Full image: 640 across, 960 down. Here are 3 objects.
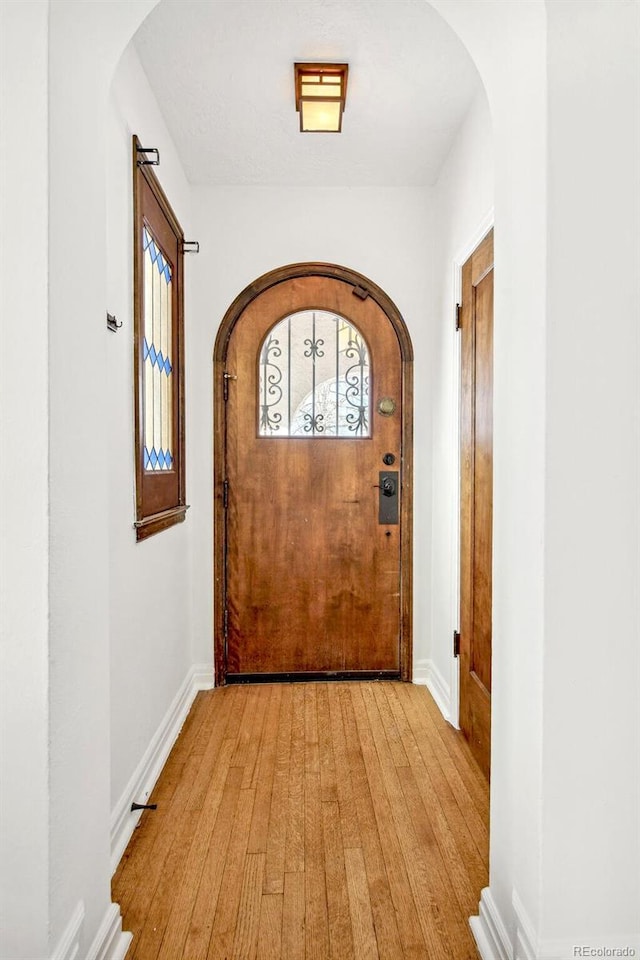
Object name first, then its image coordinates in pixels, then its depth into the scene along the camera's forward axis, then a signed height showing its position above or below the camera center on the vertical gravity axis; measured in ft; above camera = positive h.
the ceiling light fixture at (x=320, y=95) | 6.93 +4.37
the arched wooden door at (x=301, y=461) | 10.05 +0.05
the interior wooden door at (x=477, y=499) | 7.20 -0.43
